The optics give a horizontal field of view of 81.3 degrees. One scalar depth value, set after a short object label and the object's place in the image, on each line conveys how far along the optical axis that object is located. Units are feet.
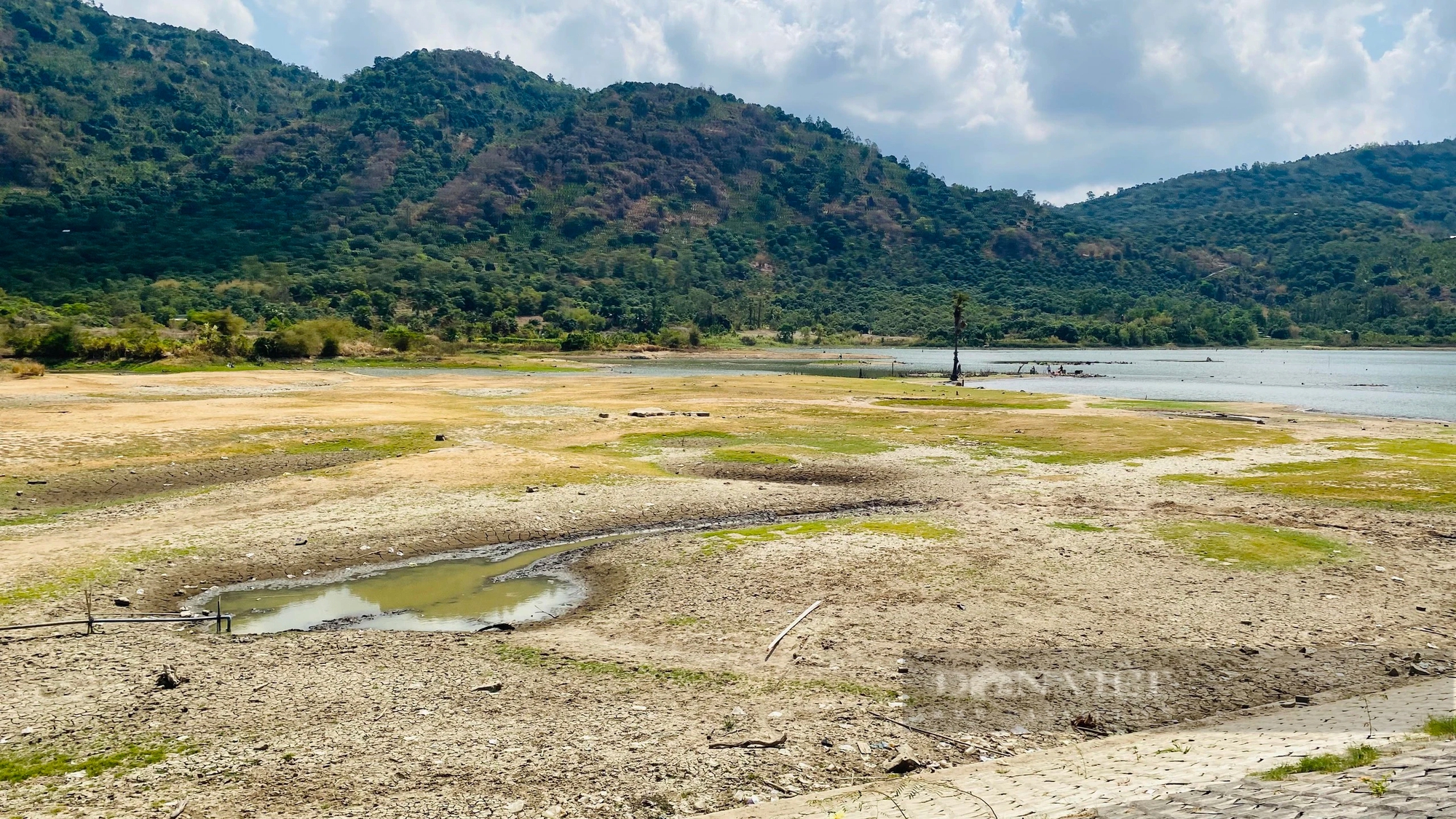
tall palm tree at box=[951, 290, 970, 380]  273.75
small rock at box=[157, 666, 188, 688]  38.40
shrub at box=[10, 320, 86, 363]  280.72
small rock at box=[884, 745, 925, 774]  32.09
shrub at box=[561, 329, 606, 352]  495.00
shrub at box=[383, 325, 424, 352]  411.54
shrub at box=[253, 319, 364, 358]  346.13
